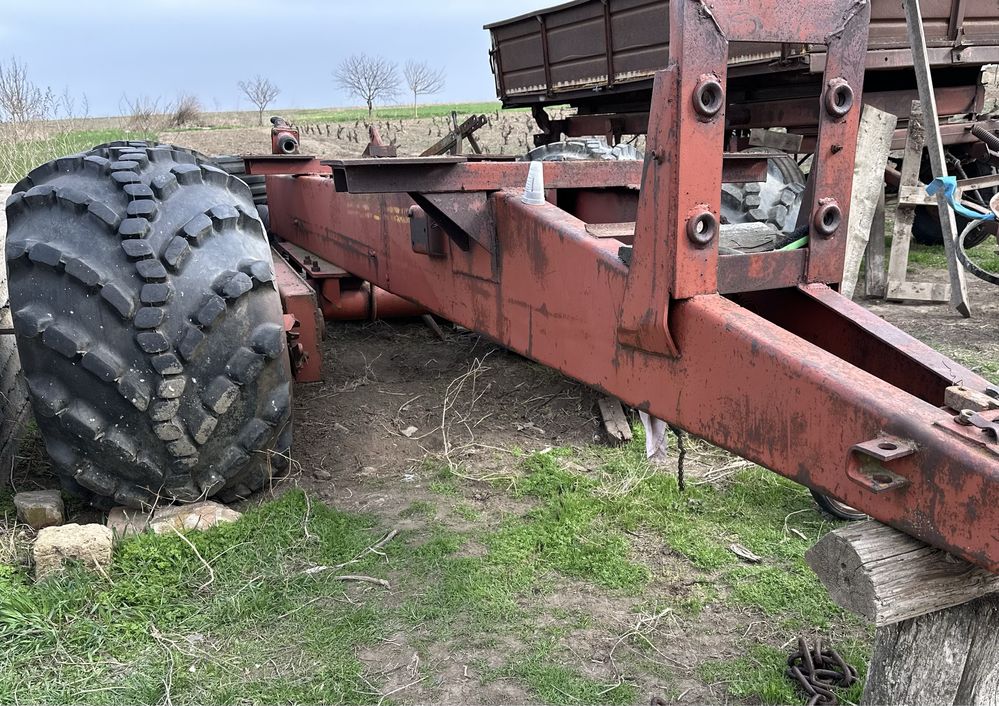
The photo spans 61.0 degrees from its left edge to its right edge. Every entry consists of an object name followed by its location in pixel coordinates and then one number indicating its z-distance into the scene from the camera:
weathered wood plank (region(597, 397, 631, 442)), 3.94
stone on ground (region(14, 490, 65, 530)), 2.98
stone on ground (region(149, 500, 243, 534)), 2.90
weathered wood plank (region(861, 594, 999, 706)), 1.73
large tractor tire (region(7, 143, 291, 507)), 2.53
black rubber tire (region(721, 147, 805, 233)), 5.09
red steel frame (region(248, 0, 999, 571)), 1.48
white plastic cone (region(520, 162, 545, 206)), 2.48
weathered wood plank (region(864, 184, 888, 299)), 7.43
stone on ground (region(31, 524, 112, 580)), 2.71
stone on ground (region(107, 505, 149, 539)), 2.91
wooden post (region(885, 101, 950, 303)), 7.07
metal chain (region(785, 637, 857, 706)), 2.28
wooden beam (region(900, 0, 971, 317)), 5.33
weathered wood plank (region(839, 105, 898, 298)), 6.39
